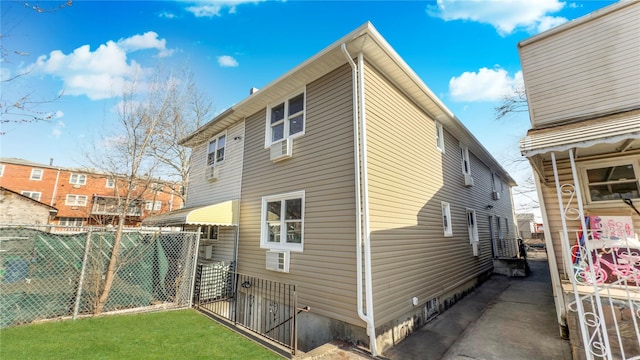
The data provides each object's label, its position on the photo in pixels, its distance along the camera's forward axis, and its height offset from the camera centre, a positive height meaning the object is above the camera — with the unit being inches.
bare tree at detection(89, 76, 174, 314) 238.4 +90.5
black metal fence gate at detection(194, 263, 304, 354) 237.8 -73.9
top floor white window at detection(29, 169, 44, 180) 1099.0 +233.6
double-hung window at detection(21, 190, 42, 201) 1075.2 +144.6
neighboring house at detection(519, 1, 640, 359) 148.0 +59.4
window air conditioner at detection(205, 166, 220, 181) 371.2 +81.5
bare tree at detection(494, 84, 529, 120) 503.8 +246.3
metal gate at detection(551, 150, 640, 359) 125.9 -38.9
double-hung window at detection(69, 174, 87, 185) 1150.5 +222.2
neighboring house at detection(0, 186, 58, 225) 718.5 +57.6
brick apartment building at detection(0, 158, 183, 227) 1059.9 +178.9
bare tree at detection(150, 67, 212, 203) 401.2 +216.0
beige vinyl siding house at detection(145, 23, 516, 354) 200.4 +33.3
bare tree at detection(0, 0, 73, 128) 159.3 +88.7
